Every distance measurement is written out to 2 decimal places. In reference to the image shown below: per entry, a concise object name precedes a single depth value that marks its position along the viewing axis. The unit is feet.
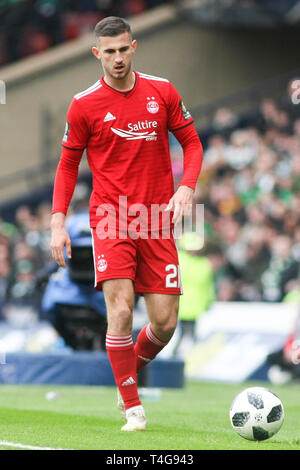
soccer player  42.11
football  38.29
